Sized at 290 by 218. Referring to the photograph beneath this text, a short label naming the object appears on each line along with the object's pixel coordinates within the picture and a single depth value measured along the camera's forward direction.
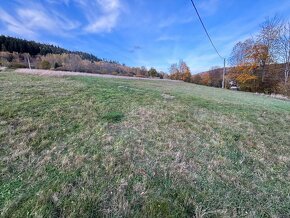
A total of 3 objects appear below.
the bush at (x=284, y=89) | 19.01
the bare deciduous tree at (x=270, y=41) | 24.98
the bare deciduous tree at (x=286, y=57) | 24.12
